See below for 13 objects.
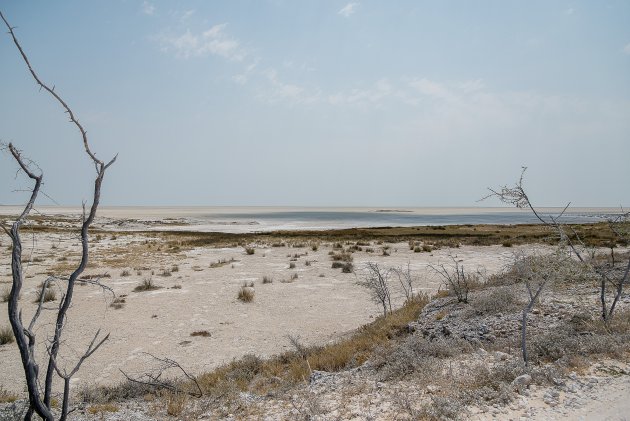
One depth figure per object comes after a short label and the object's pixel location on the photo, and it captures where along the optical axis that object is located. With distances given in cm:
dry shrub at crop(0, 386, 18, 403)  539
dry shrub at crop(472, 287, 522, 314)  847
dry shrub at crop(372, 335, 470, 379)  562
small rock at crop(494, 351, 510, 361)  584
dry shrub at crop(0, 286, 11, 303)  1299
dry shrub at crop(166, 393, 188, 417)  513
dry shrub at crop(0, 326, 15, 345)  918
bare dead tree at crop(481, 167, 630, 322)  679
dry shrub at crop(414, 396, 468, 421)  414
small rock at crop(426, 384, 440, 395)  486
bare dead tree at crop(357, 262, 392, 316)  1040
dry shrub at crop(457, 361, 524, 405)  454
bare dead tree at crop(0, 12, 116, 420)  302
